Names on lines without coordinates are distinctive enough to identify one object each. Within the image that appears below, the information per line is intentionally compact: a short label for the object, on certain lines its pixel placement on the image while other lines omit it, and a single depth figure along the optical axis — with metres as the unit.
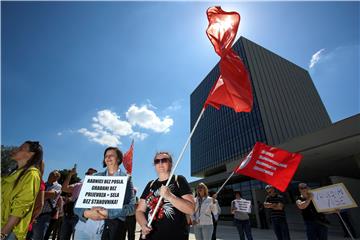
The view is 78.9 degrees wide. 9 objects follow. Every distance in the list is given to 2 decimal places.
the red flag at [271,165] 5.74
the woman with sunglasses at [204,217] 5.36
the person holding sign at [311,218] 5.20
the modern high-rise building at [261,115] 49.22
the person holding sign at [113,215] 2.47
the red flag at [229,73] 3.58
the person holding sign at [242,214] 7.65
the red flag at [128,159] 6.82
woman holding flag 2.34
